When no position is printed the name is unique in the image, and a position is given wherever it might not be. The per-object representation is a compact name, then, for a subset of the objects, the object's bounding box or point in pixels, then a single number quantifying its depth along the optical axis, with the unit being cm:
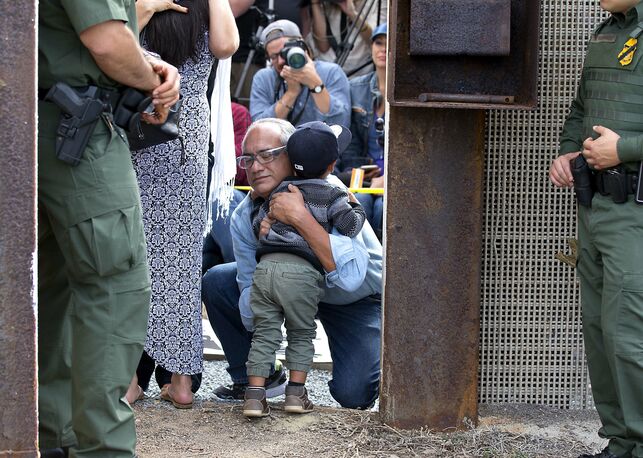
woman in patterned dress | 711
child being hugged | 700
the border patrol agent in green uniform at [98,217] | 524
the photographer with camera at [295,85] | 1139
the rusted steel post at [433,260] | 664
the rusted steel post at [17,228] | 447
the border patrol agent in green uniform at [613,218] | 588
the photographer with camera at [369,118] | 1162
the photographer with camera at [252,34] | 1433
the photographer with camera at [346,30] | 1407
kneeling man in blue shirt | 710
